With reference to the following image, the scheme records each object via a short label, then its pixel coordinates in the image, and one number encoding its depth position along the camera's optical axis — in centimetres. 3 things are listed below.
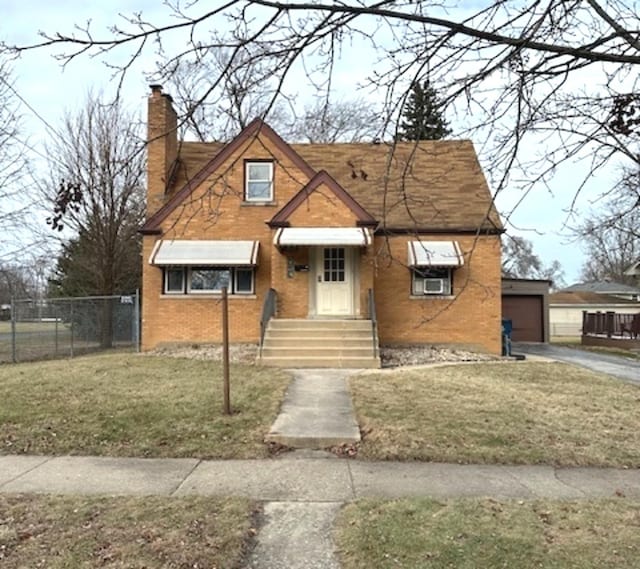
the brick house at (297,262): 1669
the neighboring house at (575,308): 5162
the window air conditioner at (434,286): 1778
